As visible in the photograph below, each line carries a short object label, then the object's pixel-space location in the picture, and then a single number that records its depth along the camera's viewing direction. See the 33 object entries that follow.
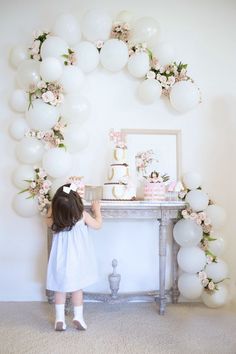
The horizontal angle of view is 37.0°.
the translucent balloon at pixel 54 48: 3.00
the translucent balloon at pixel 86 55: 3.11
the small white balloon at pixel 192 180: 3.14
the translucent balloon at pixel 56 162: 2.91
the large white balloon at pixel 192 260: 2.95
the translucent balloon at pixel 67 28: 3.09
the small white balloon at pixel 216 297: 2.99
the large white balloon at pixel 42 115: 2.93
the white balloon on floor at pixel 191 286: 2.99
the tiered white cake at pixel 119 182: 2.94
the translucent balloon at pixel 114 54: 3.09
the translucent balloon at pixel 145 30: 3.13
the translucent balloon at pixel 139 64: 3.16
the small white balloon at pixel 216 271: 3.02
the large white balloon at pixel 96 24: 3.10
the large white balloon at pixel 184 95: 3.10
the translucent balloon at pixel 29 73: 3.03
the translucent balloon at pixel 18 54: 3.19
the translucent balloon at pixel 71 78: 2.96
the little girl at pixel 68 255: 2.55
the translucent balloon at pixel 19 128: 3.14
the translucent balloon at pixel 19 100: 3.13
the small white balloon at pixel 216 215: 3.05
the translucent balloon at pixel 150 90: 3.18
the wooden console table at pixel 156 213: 2.87
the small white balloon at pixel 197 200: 2.96
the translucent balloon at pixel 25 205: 3.02
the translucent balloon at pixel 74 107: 3.05
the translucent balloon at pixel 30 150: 3.05
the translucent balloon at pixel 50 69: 2.84
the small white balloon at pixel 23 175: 3.07
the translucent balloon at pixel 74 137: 3.07
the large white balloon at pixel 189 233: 2.95
